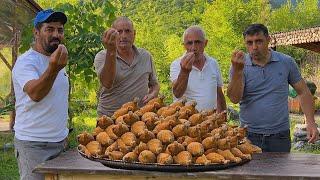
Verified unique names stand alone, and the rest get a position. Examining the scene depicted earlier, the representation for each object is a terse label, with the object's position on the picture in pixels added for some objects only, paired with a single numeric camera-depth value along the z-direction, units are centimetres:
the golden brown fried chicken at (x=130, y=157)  269
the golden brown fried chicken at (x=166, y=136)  274
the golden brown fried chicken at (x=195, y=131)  280
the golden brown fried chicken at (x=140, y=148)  273
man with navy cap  321
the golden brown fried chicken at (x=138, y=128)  281
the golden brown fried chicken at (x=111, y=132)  287
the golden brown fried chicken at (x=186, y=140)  277
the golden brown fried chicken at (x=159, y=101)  314
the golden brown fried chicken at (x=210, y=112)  312
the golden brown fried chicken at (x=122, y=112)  304
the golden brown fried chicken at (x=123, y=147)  274
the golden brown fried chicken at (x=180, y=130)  279
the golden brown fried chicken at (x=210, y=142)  276
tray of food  268
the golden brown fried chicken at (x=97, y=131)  298
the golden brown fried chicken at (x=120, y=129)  286
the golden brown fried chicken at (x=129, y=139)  276
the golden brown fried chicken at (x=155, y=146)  270
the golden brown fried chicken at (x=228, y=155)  275
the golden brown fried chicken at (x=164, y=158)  264
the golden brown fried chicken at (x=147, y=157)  267
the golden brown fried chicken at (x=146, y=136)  278
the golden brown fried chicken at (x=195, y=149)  269
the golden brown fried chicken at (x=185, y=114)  296
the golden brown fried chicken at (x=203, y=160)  265
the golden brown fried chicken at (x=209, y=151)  275
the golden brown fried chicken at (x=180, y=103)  310
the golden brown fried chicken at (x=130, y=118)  291
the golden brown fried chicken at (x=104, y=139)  285
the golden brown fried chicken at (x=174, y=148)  269
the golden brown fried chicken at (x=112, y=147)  279
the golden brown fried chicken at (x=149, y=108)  302
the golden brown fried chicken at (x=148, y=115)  293
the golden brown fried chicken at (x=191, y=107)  303
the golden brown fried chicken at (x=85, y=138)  294
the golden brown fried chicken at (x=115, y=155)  272
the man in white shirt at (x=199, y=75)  401
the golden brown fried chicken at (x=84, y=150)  283
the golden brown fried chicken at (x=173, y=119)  286
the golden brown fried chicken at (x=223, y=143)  279
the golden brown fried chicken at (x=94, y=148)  281
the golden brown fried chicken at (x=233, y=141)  286
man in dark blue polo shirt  396
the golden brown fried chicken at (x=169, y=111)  300
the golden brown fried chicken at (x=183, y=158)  263
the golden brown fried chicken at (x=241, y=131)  298
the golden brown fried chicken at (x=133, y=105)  309
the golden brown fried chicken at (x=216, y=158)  269
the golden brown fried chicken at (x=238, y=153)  284
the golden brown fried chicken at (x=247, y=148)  298
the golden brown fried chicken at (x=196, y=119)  292
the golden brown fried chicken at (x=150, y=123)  289
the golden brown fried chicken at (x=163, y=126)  283
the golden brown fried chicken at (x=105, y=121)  298
